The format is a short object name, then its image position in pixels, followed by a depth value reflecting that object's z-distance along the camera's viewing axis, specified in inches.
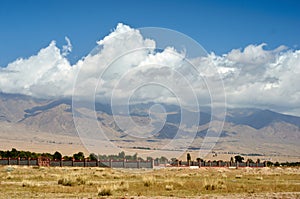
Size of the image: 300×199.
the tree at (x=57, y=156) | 4392.2
